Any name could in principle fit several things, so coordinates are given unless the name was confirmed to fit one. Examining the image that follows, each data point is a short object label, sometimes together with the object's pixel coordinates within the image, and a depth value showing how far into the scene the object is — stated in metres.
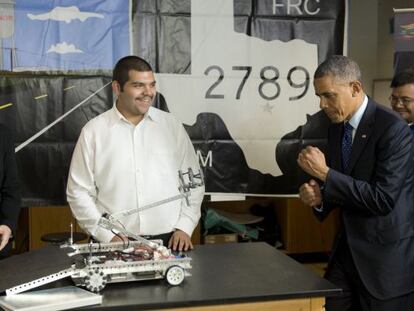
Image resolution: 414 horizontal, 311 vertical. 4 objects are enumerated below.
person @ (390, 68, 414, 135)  2.57
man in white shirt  2.24
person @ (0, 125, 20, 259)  2.10
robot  1.50
